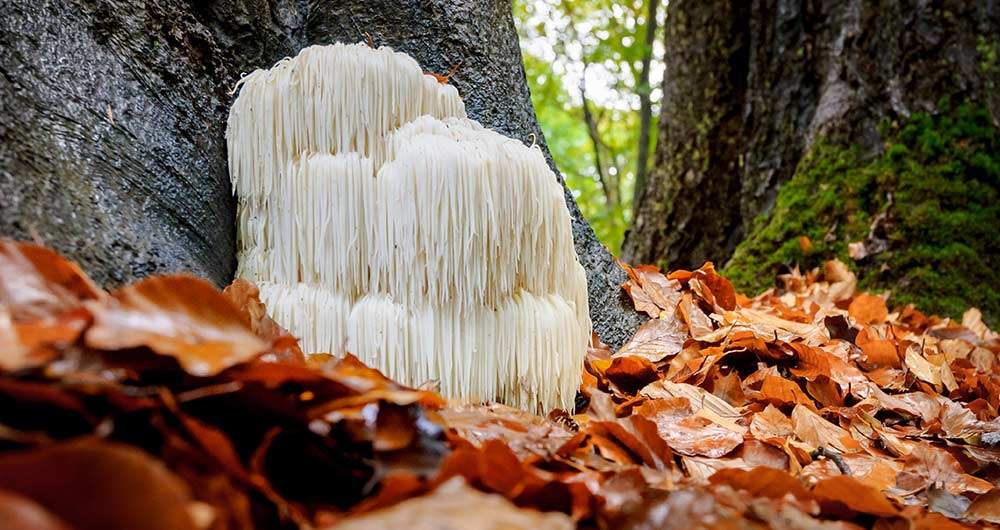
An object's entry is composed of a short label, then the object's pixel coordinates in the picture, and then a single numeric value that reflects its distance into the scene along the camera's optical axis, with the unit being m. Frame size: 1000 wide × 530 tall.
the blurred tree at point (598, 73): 4.78
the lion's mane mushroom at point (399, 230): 1.08
